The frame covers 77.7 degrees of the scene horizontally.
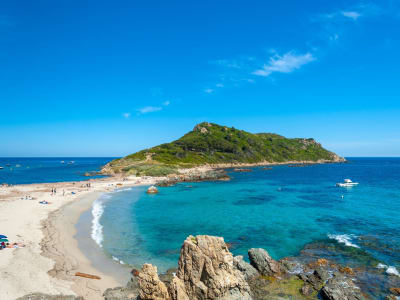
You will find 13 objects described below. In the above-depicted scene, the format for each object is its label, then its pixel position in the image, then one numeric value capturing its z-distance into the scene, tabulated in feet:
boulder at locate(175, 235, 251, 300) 44.45
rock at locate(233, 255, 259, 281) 62.13
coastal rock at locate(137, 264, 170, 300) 44.78
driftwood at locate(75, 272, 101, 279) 61.61
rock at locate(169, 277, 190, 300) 43.19
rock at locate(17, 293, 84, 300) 50.60
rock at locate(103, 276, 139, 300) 51.53
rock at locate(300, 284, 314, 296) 55.27
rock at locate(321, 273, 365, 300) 51.04
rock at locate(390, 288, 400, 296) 54.90
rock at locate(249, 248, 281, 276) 64.54
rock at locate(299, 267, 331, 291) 58.59
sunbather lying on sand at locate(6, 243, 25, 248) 77.42
